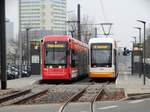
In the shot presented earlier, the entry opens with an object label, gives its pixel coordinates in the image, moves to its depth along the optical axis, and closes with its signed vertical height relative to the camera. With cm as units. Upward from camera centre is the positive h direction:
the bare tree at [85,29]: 8855 +297
